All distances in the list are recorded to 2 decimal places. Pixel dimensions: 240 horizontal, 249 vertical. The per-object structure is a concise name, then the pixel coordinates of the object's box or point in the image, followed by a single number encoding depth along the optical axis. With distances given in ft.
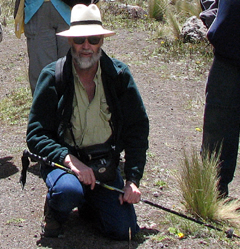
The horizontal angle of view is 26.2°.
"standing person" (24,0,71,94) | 16.43
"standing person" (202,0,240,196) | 12.60
